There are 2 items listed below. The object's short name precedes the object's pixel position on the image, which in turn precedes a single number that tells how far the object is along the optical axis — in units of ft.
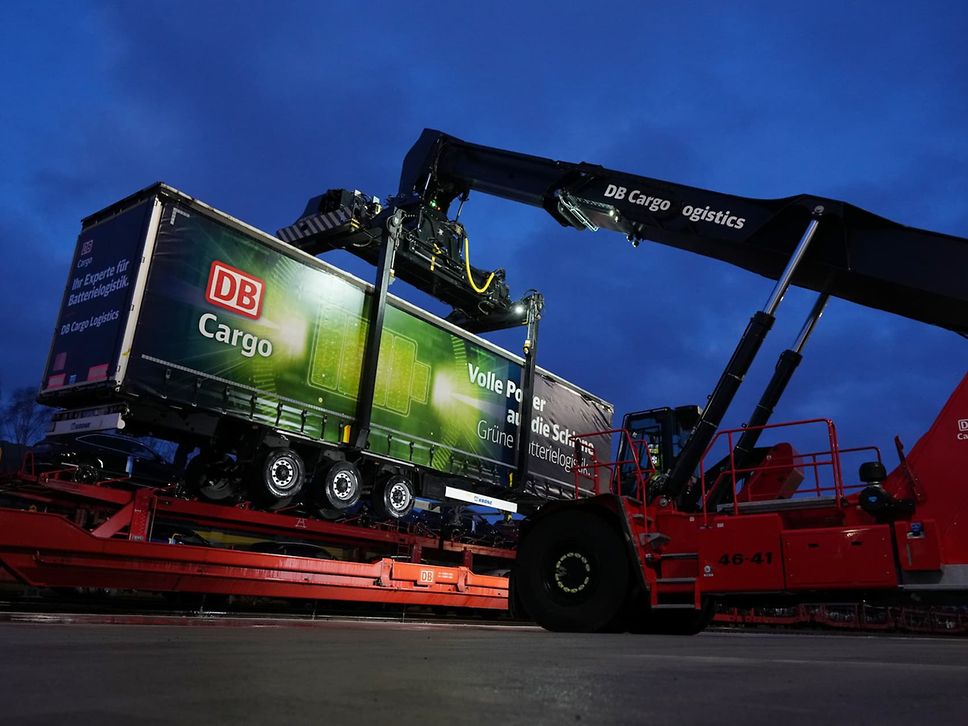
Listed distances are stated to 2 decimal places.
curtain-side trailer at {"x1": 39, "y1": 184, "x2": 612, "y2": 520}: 29.01
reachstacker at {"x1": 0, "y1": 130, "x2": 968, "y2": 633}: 19.89
